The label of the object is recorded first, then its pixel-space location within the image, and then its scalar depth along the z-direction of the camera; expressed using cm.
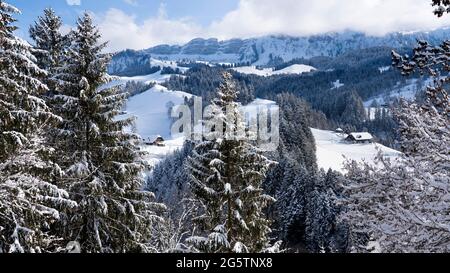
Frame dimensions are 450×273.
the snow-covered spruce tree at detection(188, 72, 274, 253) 1383
